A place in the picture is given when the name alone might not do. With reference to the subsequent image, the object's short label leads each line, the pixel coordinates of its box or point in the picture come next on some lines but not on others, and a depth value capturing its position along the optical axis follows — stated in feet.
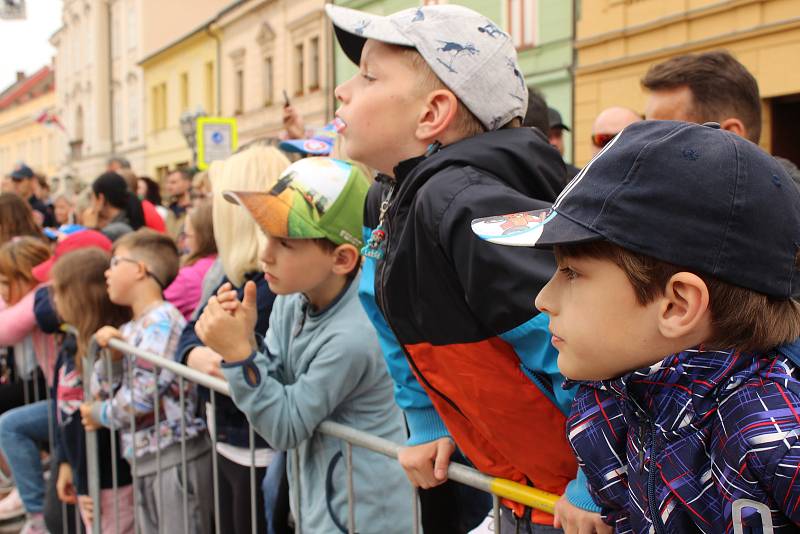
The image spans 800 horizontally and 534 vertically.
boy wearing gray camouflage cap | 5.05
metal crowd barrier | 5.43
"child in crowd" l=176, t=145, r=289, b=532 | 9.48
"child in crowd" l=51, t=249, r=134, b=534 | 11.74
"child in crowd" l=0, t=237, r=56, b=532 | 15.25
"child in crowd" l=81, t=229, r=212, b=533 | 10.68
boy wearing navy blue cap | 3.74
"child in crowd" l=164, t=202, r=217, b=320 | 12.44
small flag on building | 122.01
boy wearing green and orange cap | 7.66
